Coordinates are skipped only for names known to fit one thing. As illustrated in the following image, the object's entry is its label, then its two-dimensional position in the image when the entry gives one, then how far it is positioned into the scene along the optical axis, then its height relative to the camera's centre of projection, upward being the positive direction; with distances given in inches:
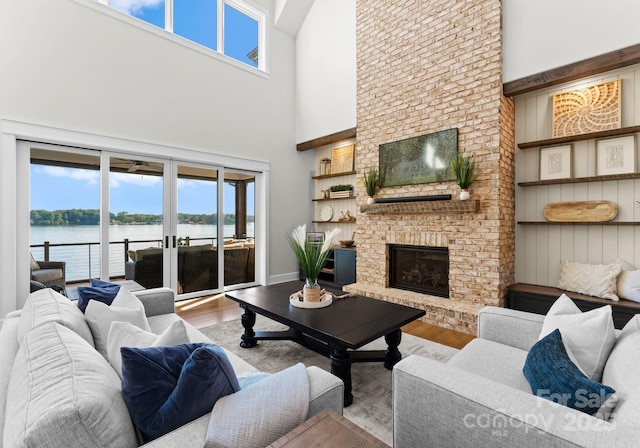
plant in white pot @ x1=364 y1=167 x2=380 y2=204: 179.0 +22.1
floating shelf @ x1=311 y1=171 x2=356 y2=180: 213.4 +34.2
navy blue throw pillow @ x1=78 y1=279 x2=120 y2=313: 73.9 -17.7
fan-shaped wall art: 122.6 +46.4
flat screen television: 153.3 +33.6
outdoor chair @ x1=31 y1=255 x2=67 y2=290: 139.6 -23.1
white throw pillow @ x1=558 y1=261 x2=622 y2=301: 118.8 -22.9
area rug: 74.8 -46.4
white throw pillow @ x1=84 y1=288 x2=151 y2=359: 60.8 -19.9
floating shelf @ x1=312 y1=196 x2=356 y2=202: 217.0 +17.2
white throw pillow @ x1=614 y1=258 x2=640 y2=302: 113.8 -22.9
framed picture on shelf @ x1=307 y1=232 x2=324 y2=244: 223.1 -10.1
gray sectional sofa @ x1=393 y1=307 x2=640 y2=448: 35.6 -24.3
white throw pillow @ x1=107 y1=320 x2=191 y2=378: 45.8 -17.6
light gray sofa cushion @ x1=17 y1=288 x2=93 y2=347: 51.8 -16.7
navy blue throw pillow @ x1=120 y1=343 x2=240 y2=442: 35.7 -19.5
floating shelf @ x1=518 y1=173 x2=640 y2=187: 118.6 +17.5
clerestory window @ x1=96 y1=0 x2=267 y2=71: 171.2 +122.9
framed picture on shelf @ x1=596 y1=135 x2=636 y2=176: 119.4 +26.3
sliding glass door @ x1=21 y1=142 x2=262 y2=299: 145.8 +2.2
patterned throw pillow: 40.5 -22.4
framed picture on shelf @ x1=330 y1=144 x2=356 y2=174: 216.2 +45.3
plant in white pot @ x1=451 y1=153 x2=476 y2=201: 141.6 +22.8
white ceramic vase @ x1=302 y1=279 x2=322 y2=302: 103.0 -23.3
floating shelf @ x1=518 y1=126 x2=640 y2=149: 118.4 +35.0
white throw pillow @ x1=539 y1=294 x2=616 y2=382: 51.9 -20.2
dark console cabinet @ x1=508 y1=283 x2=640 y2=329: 112.7 -31.4
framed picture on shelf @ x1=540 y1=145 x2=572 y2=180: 134.2 +26.3
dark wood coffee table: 79.6 -28.4
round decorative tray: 101.0 -26.6
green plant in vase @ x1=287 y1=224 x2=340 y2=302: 100.0 -11.2
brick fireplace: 138.1 +49.8
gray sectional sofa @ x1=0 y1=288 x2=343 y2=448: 27.9 -18.1
